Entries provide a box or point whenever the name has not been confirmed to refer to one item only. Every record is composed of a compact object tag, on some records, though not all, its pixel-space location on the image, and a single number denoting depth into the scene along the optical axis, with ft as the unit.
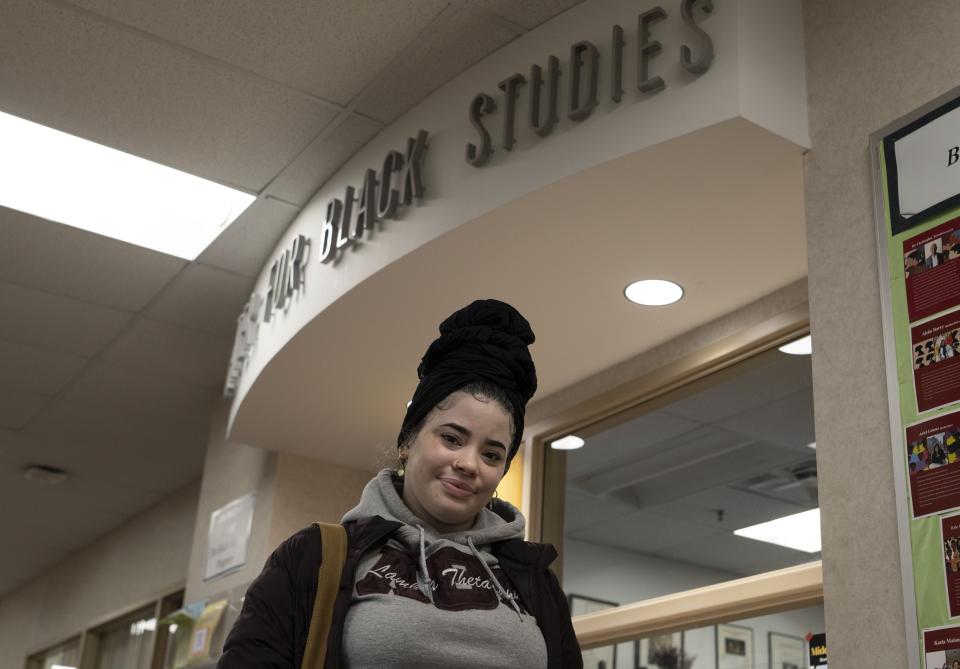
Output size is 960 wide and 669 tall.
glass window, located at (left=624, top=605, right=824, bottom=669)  9.70
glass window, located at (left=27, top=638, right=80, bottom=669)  25.82
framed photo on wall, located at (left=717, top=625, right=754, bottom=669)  10.12
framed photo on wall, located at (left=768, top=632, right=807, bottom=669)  9.68
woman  4.73
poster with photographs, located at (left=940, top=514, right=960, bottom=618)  6.17
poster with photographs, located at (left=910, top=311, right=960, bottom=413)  6.54
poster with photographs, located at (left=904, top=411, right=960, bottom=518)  6.38
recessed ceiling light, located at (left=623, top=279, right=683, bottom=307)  10.27
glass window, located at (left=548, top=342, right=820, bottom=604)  10.20
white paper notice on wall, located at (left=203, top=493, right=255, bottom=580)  15.53
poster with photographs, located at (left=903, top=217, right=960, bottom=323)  6.72
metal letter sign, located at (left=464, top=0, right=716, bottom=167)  8.02
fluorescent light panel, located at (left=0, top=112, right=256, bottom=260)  12.50
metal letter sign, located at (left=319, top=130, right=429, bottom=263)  10.44
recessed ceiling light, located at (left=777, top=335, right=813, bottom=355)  10.26
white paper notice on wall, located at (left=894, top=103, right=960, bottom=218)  6.89
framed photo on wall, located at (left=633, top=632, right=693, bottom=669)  10.91
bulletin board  6.31
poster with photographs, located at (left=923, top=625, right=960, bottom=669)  6.07
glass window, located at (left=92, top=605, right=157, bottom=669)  22.29
